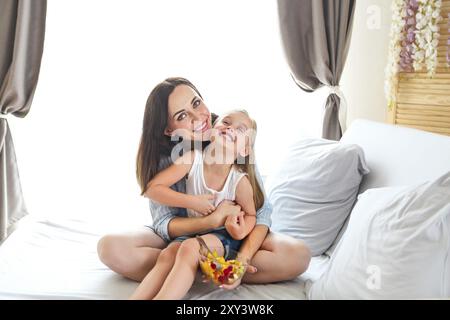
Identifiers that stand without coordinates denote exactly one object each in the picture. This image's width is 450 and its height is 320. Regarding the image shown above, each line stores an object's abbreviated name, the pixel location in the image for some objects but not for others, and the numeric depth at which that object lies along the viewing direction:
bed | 1.71
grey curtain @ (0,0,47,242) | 2.83
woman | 1.70
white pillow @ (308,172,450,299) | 1.46
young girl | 1.70
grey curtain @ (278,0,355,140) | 3.05
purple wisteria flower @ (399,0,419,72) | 3.01
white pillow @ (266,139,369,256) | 2.07
